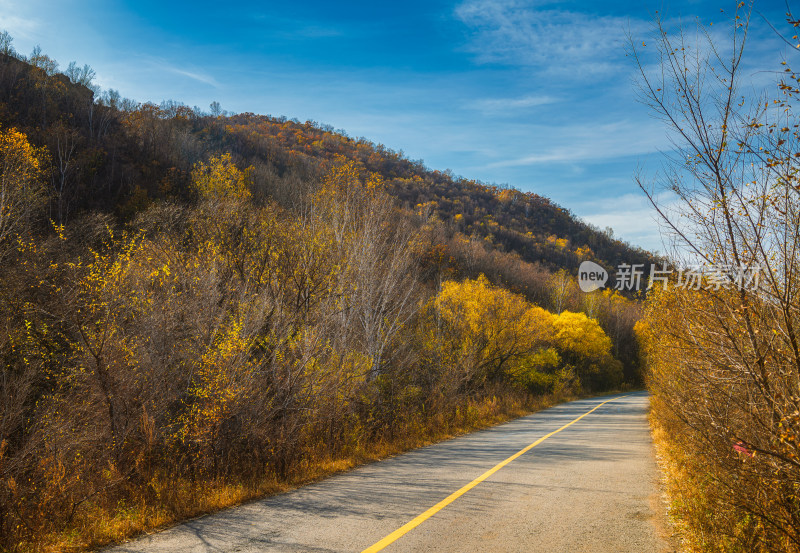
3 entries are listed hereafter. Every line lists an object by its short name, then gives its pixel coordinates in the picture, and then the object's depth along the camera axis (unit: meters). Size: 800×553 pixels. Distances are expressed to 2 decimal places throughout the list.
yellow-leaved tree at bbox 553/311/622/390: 44.09
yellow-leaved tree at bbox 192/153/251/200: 40.83
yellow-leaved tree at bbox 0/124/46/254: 21.81
